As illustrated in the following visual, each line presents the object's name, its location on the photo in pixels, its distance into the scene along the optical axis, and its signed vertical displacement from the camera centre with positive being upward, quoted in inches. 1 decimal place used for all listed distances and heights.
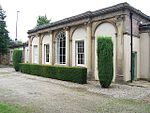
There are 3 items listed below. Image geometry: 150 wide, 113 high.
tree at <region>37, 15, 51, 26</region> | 1037.6 +322.1
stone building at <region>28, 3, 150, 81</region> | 333.0 +58.5
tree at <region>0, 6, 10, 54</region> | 776.1 +138.6
